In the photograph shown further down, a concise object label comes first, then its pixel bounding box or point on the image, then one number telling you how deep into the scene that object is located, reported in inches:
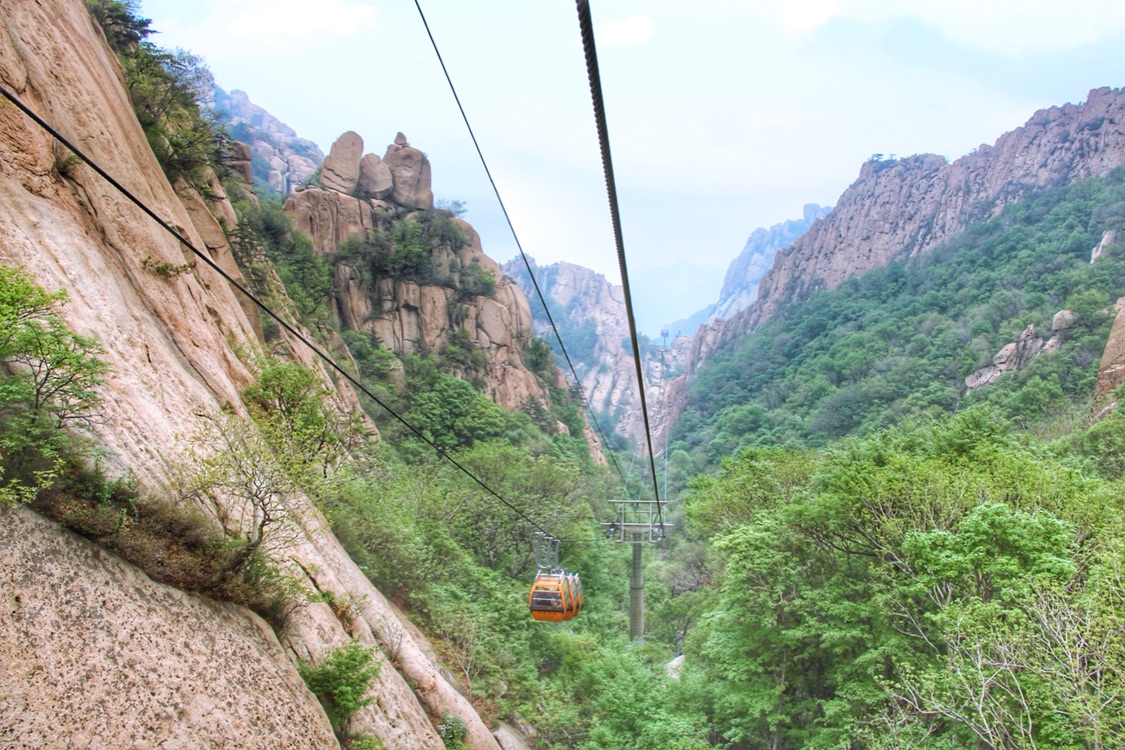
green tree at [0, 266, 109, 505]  253.4
